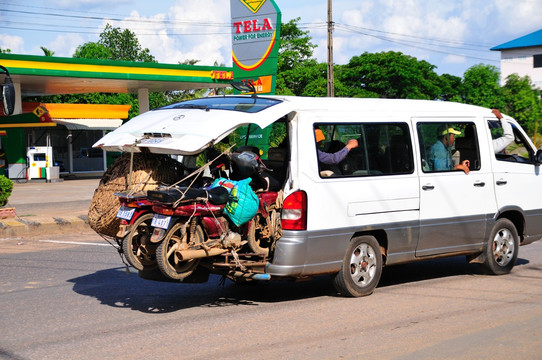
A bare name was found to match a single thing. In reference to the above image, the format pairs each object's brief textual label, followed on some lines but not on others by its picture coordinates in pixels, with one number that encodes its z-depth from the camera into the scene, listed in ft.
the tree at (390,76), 201.67
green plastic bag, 23.76
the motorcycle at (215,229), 22.62
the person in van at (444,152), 28.66
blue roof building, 293.02
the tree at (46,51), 179.73
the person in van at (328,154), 25.39
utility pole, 108.06
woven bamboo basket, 24.48
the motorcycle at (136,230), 23.30
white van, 24.41
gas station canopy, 93.45
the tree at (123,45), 253.44
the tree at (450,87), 214.69
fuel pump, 115.14
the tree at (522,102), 220.64
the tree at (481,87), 223.71
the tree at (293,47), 200.44
